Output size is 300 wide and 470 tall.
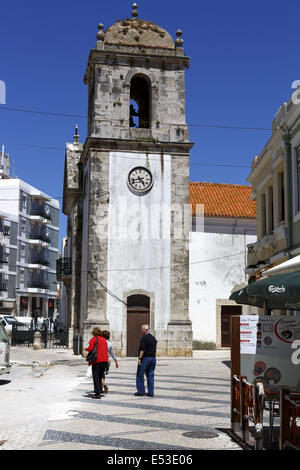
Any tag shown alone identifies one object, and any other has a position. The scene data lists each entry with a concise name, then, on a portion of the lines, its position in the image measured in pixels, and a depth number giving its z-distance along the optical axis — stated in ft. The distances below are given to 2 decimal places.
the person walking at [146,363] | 41.73
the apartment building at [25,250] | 213.87
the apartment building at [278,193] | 55.57
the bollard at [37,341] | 95.64
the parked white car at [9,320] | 133.59
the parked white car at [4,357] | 49.36
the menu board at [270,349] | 27.20
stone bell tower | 82.64
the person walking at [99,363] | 40.70
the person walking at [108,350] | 42.65
